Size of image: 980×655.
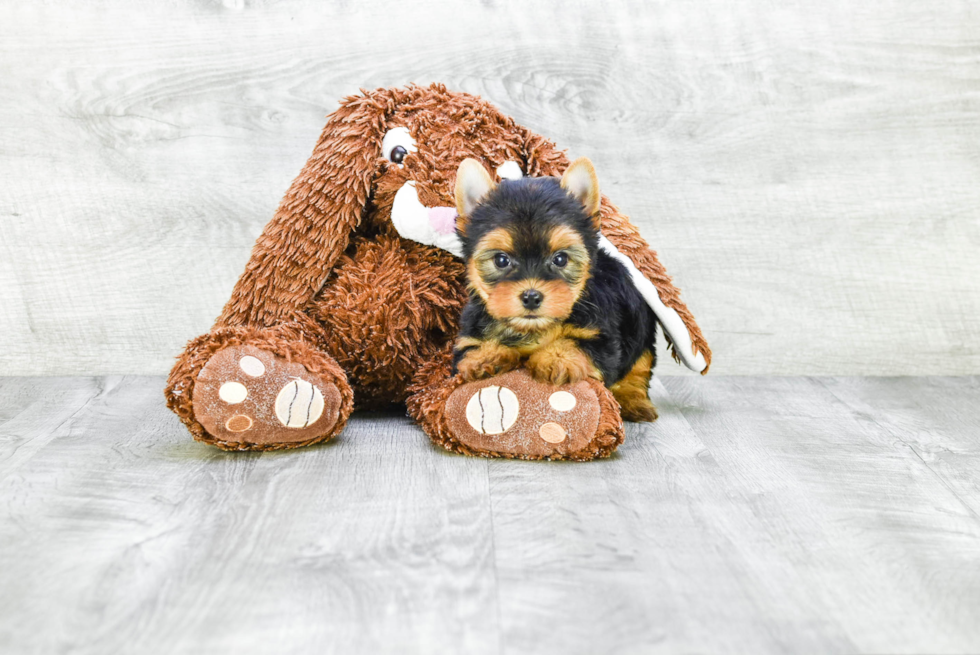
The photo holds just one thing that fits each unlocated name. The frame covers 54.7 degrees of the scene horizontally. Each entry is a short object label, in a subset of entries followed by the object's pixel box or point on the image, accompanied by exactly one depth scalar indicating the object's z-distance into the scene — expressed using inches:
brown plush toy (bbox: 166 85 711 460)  56.0
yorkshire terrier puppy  48.0
